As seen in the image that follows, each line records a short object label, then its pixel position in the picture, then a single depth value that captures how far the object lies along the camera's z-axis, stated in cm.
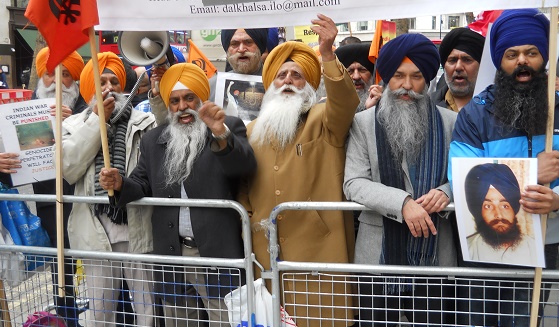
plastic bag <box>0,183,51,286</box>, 395
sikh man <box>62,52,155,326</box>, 400
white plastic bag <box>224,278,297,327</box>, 346
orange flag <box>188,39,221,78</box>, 665
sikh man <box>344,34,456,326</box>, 331
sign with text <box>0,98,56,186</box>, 404
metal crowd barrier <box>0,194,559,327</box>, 316
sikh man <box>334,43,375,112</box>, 518
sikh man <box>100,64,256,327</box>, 360
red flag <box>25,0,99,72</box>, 355
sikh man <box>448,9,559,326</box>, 311
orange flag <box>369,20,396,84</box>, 520
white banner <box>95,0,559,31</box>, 304
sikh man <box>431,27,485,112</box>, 465
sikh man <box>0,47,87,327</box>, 402
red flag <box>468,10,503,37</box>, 565
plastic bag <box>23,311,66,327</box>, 384
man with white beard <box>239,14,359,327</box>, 356
